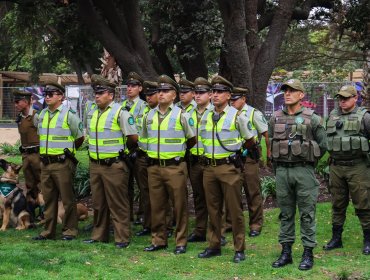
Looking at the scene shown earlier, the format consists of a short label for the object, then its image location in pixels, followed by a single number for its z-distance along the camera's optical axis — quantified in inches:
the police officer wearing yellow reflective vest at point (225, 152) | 443.2
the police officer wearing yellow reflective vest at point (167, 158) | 468.8
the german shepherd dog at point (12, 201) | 548.5
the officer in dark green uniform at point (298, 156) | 413.7
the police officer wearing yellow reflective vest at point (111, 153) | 486.0
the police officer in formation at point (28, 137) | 566.6
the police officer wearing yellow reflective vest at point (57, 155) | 508.6
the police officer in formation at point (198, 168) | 487.1
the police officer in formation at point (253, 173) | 542.6
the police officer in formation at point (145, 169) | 532.6
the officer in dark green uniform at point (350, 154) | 453.6
